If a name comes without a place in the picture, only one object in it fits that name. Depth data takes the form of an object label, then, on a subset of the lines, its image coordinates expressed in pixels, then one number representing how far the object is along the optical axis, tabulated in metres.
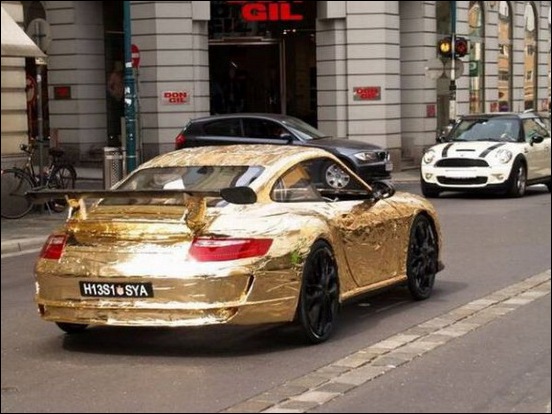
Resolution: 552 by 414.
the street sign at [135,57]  21.27
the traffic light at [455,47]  24.62
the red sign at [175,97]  24.72
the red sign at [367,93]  25.28
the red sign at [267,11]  26.77
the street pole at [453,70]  24.86
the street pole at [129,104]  18.05
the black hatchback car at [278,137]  18.02
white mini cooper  18.02
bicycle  9.43
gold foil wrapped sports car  6.21
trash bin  15.62
